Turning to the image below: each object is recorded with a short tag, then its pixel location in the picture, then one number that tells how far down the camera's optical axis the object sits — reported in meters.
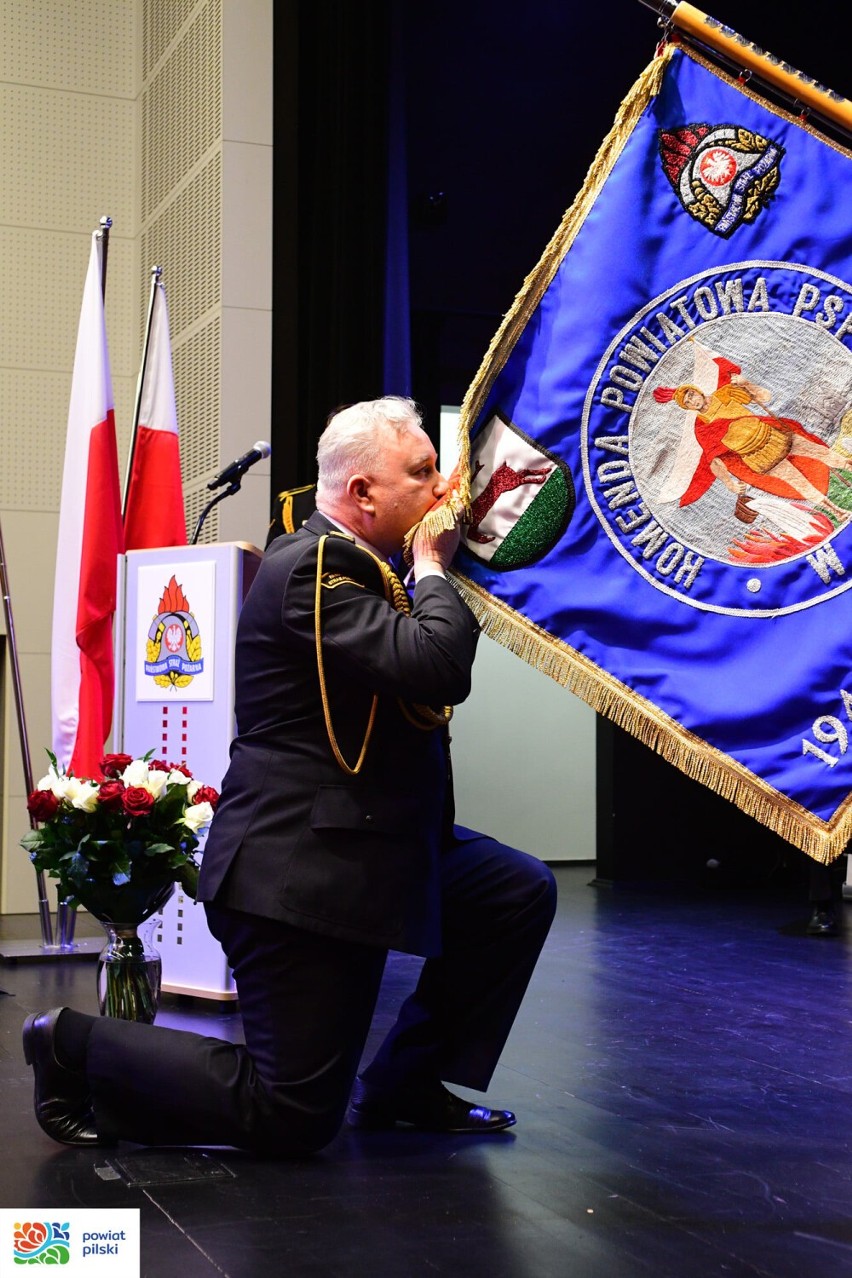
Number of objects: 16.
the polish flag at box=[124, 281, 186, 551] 4.62
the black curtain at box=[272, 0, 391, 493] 5.34
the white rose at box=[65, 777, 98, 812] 2.79
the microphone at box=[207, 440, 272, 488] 3.66
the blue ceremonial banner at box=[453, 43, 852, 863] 1.97
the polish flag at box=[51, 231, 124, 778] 4.45
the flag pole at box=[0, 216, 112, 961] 4.59
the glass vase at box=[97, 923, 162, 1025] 2.86
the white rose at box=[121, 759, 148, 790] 2.86
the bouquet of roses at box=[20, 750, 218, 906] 2.80
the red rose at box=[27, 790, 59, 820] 2.84
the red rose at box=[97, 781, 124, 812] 2.79
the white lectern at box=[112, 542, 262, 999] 3.73
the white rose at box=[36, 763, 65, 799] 2.83
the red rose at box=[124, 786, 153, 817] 2.79
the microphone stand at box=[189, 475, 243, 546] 3.66
